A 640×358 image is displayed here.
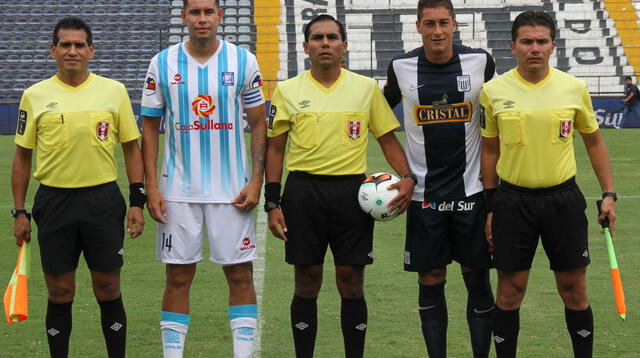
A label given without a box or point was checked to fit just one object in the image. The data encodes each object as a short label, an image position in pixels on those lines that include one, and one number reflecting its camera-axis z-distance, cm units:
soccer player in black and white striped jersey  1046
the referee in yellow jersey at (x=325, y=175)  1034
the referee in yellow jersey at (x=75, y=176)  998
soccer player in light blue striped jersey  1003
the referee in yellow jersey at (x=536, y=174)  980
